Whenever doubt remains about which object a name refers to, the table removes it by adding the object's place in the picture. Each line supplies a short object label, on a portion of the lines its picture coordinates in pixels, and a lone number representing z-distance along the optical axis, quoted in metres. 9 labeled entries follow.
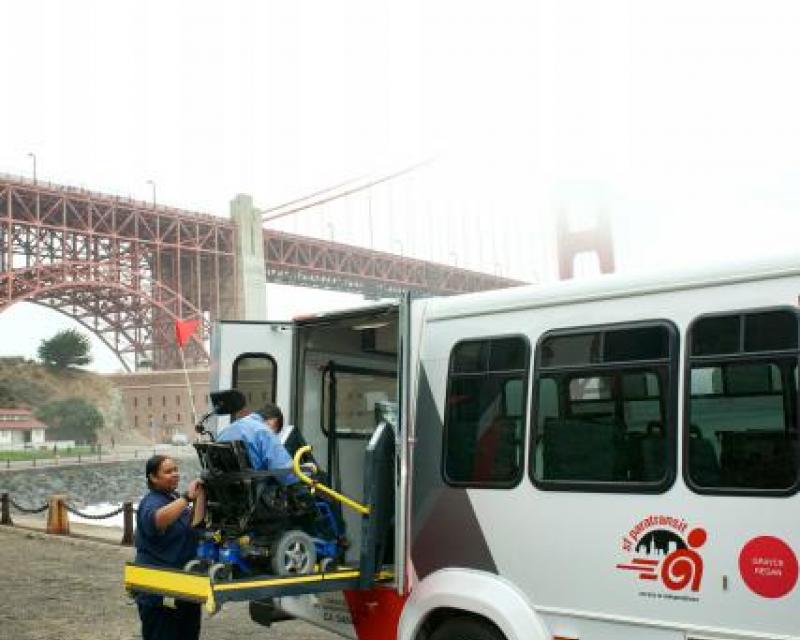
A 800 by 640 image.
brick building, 80.19
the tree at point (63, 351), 86.62
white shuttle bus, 4.38
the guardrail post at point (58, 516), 16.91
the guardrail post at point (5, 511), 19.22
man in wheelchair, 5.60
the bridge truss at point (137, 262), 69.75
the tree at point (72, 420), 76.38
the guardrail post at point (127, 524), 14.76
